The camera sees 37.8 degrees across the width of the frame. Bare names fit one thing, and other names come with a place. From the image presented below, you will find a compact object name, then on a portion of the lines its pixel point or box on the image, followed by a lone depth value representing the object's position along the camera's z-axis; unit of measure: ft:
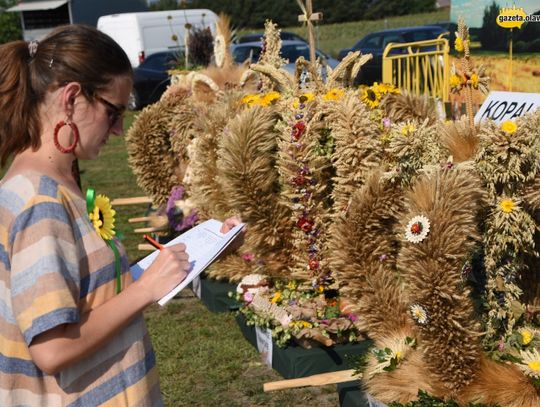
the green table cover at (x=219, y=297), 17.03
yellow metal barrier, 24.11
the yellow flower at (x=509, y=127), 8.93
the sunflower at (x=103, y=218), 5.27
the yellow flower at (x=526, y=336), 9.45
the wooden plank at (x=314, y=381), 12.34
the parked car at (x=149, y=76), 63.62
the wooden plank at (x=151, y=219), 21.38
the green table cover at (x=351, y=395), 10.75
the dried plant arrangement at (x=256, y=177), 13.75
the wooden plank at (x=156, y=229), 21.58
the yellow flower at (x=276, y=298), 14.10
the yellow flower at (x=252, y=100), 15.10
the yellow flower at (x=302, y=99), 13.34
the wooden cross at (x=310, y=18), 14.87
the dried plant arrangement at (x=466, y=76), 10.32
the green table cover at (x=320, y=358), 12.88
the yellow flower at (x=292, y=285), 14.08
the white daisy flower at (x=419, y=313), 8.72
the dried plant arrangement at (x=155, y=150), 20.71
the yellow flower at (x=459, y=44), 10.37
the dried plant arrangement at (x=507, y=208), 9.02
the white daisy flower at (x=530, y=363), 8.55
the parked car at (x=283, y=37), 74.19
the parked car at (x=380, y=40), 51.98
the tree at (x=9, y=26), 124.88
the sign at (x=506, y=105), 11.83
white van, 70.54
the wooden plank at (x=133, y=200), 25.72
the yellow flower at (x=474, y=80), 10.34
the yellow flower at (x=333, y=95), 13.62
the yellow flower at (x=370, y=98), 13.66
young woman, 4.88
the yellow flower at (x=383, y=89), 13.87
